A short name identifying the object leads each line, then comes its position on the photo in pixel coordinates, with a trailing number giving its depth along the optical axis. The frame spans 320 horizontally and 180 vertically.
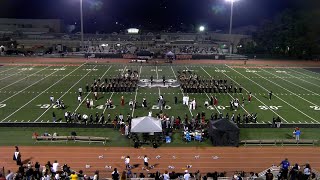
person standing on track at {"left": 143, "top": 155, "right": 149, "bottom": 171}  18.85
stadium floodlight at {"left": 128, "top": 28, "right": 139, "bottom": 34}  119.47
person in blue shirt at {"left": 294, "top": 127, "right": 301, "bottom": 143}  22.92
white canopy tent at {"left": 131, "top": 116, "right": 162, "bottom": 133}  22.75
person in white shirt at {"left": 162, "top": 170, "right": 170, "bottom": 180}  16.19
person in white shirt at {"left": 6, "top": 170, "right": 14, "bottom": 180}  15.86
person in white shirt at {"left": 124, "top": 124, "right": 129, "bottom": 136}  24.12
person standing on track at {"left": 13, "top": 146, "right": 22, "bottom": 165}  18.69
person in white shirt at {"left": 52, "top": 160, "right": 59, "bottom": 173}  17.17
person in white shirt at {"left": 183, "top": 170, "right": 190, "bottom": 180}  16.02
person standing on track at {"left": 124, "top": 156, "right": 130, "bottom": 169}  18.35
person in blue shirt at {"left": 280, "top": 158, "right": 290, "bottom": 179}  16.97
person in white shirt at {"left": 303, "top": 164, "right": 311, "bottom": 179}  16.42
